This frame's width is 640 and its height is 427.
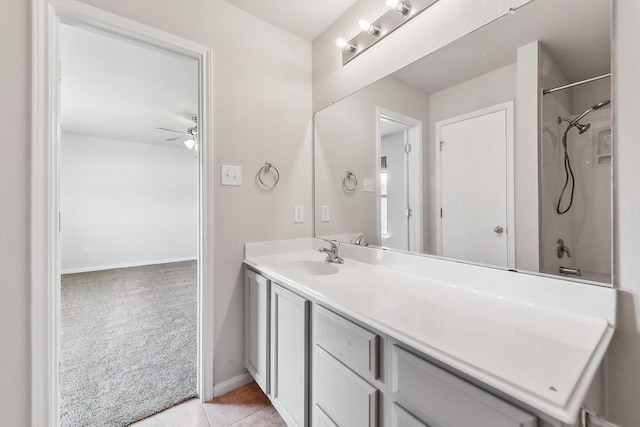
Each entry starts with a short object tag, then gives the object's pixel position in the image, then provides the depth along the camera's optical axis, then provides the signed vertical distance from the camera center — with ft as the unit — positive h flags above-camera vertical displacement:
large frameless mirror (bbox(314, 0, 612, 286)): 2.61 +0.88
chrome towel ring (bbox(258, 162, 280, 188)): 5.56 +0.96
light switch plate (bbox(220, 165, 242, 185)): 5.08 +0.80
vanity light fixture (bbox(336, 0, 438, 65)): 4.09 +3.39
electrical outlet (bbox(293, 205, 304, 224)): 6.10 -0.02
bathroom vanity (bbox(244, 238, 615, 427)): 1.76 -1.08
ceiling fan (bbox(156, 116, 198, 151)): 10.96 +3.51
